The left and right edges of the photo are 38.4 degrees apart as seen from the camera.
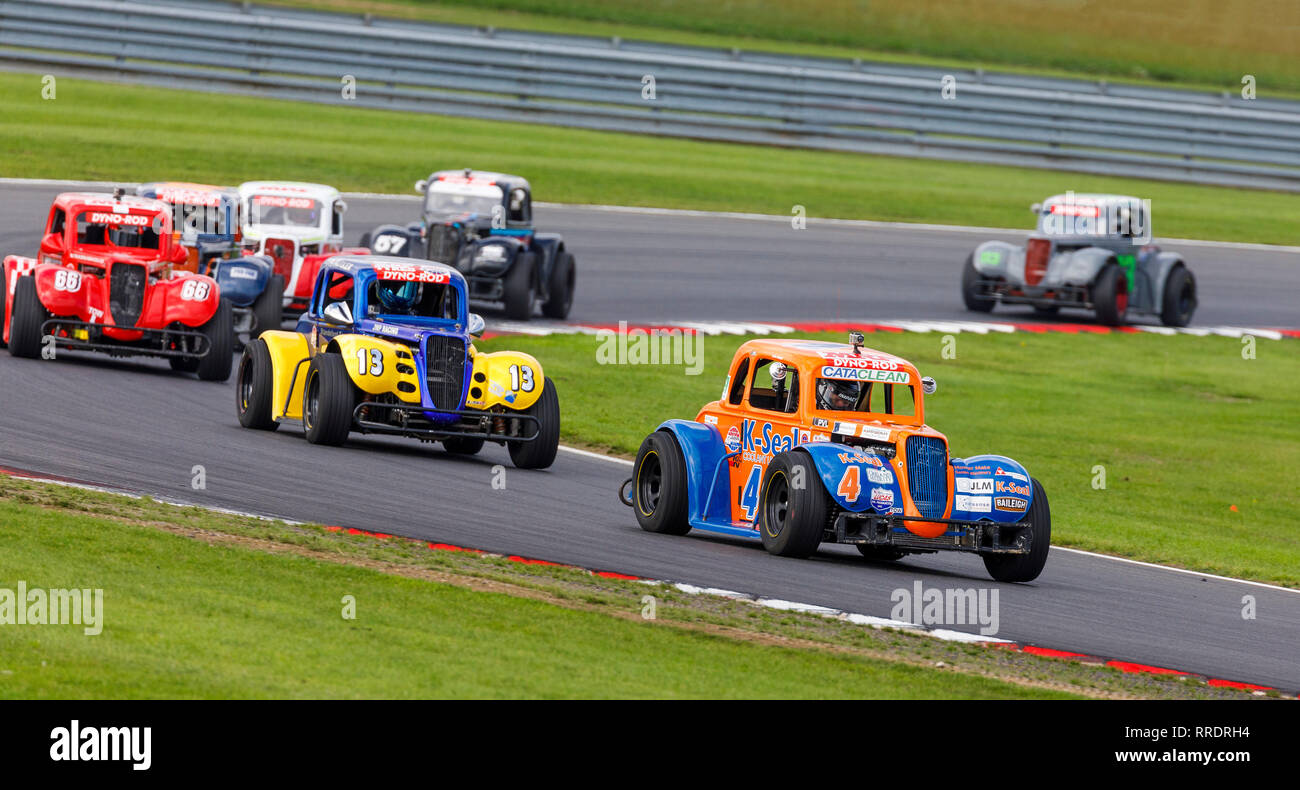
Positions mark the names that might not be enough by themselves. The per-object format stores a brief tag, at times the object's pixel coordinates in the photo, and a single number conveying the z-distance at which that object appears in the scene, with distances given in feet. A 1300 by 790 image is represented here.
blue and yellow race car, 52.11
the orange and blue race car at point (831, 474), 40.83
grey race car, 96.73
